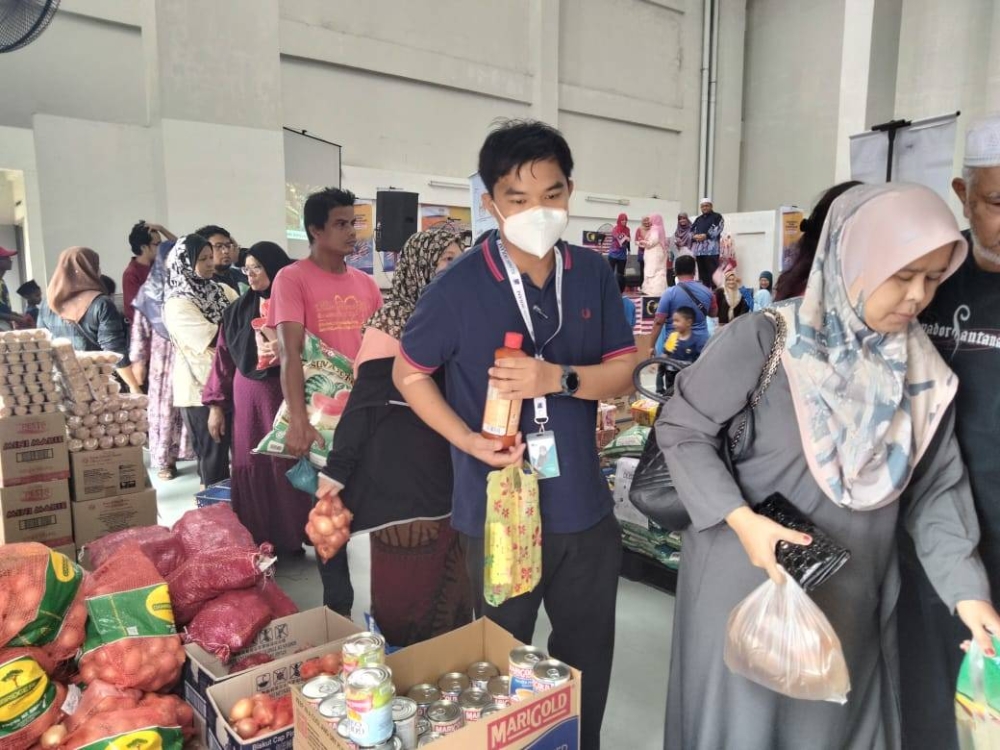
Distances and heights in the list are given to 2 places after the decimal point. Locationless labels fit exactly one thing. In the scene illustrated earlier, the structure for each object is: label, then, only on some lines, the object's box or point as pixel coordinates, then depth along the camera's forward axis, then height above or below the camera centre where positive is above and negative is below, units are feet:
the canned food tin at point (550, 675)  3.90 -2.24
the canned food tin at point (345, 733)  3.54 -2.35
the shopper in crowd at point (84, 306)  13.62 -0.38
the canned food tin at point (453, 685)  4.37 -2.60
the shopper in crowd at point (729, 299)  28.35 -0.31
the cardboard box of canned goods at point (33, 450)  8.83 -2.18
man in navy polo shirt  4.56 -0.52
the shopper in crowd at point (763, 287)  28.96 +0.24
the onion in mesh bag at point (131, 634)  5.34 -2.85
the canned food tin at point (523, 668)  4.01 -2.26
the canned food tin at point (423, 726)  3.97 -2.59
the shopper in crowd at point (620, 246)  33.12 +2.23
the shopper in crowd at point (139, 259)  16.16 +0.71
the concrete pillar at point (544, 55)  34.32 +12.13
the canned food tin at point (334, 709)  3.71 -2.35
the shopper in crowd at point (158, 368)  14.05 -1.76
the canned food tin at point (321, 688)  3.94 -2.37
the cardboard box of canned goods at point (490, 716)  3.55 -2.42
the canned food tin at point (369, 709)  3.51 -2.19
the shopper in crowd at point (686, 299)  16.84 -0.18
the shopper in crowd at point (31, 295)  20.17 -0.24
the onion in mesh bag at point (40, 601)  5.16 -2.48
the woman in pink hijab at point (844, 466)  3.63 -1.01
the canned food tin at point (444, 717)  3.97 -2.54
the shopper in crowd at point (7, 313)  13.30 -0.56
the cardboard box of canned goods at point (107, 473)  9.42 -2.65
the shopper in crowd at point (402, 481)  5.83 -1.72
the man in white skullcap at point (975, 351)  4.15 -0.37
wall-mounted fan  7.99 +3.20
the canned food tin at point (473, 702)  4.14 -2.57
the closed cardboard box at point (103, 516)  9.43 -3.24
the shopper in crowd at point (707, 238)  32.68 +2.64
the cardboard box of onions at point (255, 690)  4.67 -3.03
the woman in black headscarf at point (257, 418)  9.61 -1.89
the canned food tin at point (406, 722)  3.75 -2.41
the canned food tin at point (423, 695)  4.17 -2.56
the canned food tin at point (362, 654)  3.89 -2.11
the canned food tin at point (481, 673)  4.50 -2.60
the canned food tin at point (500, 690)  4.23 -2.56
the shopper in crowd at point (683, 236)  33.65 +2.80
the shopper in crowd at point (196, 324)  12.31 -0.66
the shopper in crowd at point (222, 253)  13.32 +0.70
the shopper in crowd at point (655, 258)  30.17 +1.51
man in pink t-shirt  7.74 -0.20
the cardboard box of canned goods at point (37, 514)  8.86 -3.05
